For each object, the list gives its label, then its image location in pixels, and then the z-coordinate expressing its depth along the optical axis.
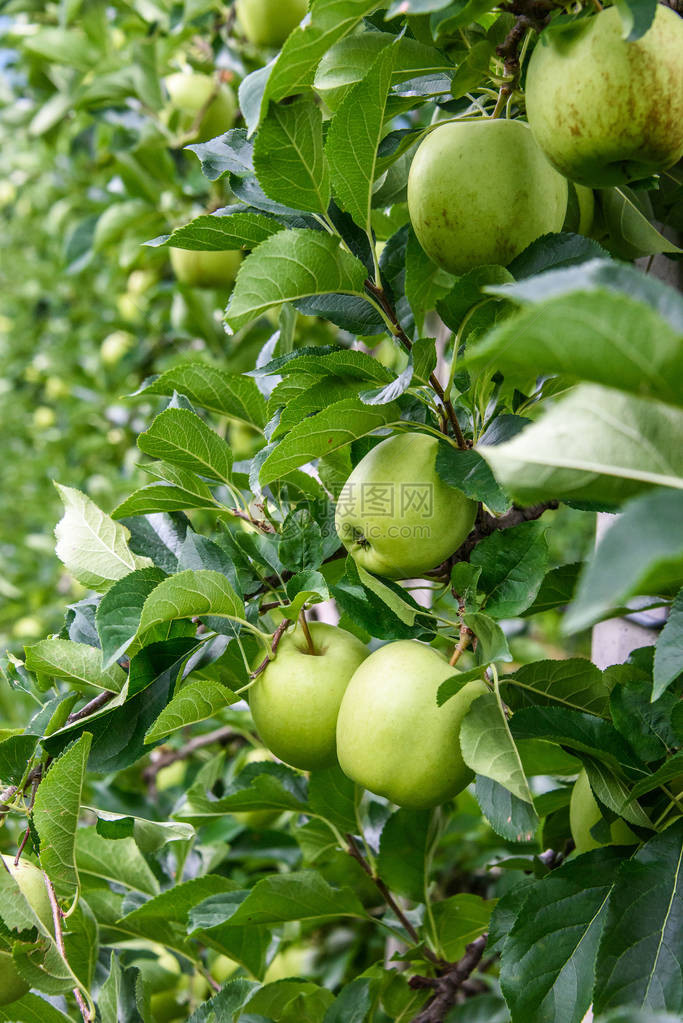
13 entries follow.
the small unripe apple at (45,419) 3.19
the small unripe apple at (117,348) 2.49
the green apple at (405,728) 0.63
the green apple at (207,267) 1.57
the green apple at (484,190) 0.63
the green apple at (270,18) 1.43
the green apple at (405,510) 0.66
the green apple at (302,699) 0.70
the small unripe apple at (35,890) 0.72
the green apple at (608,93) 0.53
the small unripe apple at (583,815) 0.72
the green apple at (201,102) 1.72
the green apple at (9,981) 0.71
